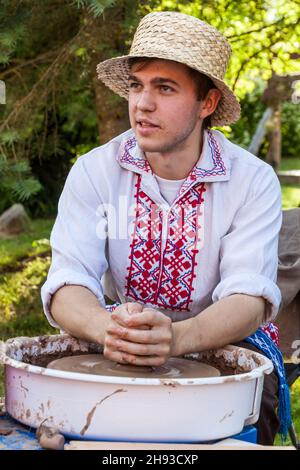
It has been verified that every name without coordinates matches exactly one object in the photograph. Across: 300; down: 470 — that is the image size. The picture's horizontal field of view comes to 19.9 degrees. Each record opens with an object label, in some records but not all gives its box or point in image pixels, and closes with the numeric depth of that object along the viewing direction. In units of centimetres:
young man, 268
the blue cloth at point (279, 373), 276
